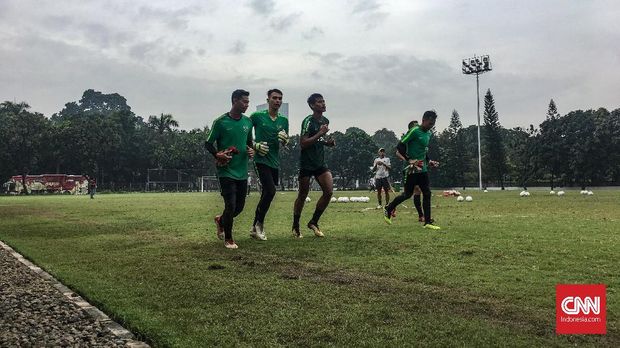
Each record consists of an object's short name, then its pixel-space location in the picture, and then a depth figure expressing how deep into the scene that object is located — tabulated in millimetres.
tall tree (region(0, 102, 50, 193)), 77875
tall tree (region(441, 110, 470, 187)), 95375
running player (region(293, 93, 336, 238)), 9312
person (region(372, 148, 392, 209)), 17156
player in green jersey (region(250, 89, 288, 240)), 9086
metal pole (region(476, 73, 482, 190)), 68375
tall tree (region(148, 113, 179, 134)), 102312
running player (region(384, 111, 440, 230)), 10867
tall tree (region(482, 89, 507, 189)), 86188
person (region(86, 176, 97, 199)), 43756
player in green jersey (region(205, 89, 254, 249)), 8391
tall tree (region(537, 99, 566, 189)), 76875
